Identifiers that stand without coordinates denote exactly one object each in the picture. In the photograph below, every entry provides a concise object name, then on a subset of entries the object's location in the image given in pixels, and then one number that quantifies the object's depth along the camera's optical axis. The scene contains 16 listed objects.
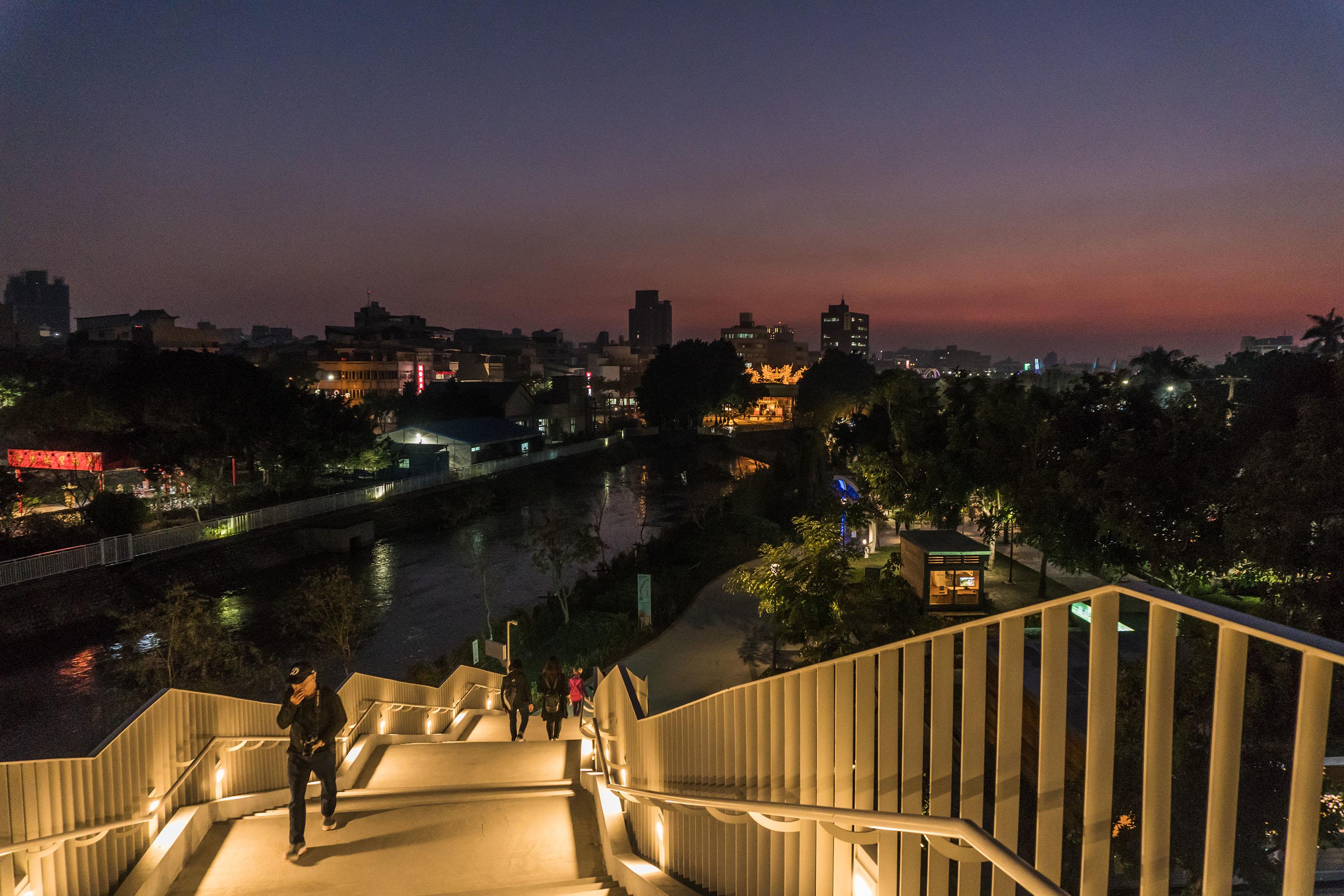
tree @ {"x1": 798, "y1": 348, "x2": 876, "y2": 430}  61.25
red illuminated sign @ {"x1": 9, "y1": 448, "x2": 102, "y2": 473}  24.83
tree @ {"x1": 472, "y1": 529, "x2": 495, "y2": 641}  18.59
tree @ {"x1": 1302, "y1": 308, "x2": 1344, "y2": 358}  42.81
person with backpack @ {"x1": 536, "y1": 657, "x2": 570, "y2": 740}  9.65
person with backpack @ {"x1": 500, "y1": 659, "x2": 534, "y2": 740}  9.51
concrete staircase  4.57
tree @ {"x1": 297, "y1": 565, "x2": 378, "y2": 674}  15.44
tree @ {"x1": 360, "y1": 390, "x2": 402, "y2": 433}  55.53
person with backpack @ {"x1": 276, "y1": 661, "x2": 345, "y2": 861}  5.18
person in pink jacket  11.59
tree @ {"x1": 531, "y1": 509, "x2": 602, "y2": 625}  19.80
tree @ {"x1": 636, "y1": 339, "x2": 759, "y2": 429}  68.38
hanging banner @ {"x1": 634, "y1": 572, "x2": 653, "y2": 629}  17.16
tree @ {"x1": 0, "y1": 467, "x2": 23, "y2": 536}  20.08
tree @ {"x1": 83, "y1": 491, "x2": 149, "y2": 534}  23.25
